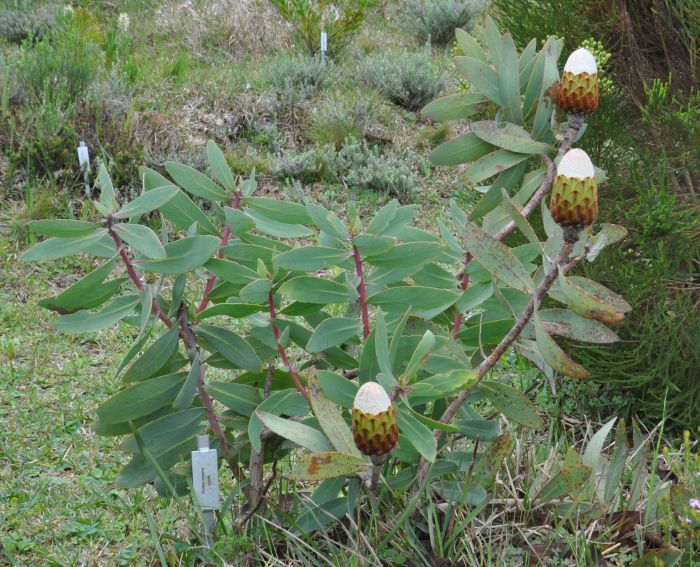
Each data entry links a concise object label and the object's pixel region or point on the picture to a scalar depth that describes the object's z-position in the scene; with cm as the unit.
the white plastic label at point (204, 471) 171
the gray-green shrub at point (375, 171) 553
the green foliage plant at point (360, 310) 146
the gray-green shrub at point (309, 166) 559
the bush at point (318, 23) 721
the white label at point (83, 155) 479
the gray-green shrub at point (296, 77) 644
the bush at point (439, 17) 875
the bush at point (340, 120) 600
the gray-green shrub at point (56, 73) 545
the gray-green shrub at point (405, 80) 677
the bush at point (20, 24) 762
